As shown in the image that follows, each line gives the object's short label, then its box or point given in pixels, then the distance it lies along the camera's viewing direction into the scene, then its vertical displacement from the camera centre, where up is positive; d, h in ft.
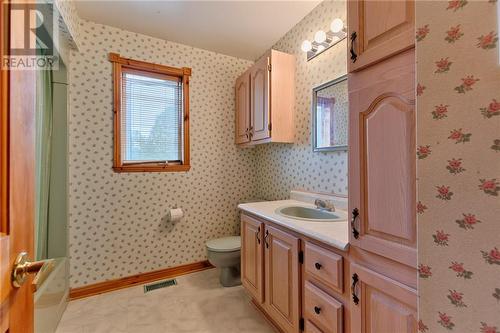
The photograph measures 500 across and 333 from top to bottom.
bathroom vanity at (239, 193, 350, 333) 3.66 -1.95
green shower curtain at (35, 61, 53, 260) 5.47 +0.38
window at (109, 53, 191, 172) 7.61 +1.86
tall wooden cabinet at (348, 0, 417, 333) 2.67 +0.01
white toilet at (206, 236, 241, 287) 7.41 -2.86
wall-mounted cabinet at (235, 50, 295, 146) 7.14 +2.20
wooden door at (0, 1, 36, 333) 1.81 -0.11
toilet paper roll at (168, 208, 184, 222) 8.01 -1.56
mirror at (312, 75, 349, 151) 5.83 +1.39
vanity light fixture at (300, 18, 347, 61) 5.69 +3.39
